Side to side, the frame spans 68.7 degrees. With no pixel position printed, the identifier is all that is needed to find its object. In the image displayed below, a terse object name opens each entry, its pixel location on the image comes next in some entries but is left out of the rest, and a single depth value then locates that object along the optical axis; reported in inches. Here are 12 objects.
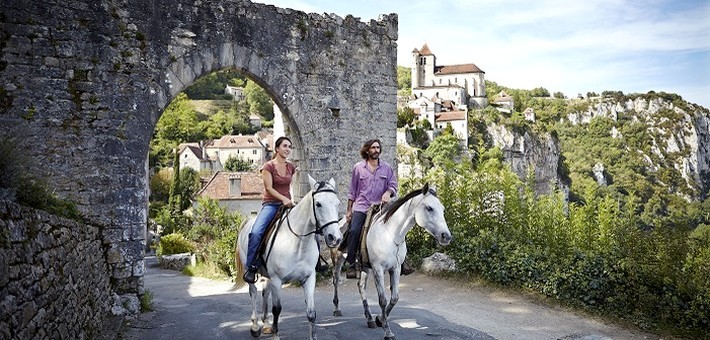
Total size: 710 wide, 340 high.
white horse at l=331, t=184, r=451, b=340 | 219.6
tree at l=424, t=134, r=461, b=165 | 2733.8
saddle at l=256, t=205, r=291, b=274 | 218.7
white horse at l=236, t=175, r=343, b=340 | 199.3
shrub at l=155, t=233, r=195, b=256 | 778.2
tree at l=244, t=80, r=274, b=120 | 3688.5
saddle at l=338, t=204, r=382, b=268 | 244.5
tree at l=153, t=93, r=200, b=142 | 2728.8
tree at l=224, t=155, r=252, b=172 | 2468.0
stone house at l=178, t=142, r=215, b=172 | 2485.2
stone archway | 272.8
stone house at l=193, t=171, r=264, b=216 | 1336.9
